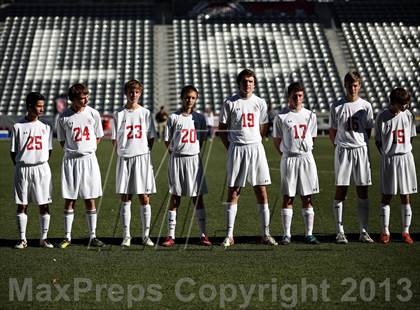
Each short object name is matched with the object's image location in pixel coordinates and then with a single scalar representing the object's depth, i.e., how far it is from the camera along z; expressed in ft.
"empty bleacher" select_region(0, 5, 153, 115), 259.80
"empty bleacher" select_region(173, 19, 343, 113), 259.60
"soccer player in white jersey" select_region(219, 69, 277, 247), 59.21
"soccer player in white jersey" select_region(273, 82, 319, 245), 59.98
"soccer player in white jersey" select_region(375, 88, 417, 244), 60.59
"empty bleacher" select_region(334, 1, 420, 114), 262.47
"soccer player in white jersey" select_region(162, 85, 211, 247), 59.93
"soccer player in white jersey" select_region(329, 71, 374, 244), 60.03
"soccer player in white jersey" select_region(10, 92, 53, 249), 59.52
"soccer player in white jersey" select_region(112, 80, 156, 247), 59.47
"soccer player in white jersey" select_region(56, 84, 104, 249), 59.11
